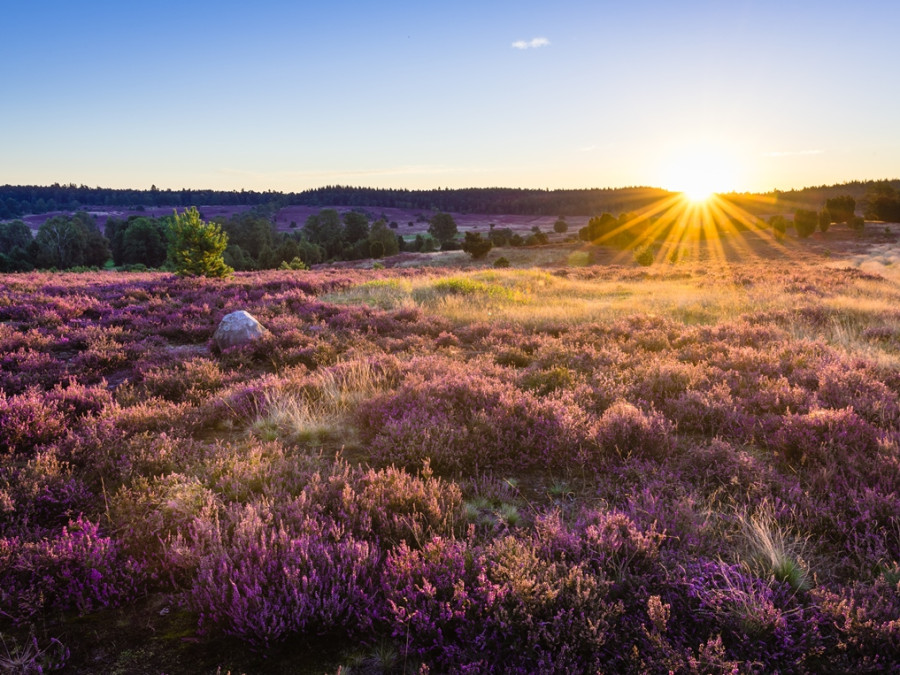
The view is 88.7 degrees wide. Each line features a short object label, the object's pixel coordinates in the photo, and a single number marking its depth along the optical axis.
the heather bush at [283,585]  2.44
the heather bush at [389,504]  3.20
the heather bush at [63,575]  2.66
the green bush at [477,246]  57.06
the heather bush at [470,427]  4.49
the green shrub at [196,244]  28.80
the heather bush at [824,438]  4.23
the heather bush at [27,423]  4.65
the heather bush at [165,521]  2.90
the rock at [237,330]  9.41
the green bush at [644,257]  45.28
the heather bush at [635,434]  4.55
